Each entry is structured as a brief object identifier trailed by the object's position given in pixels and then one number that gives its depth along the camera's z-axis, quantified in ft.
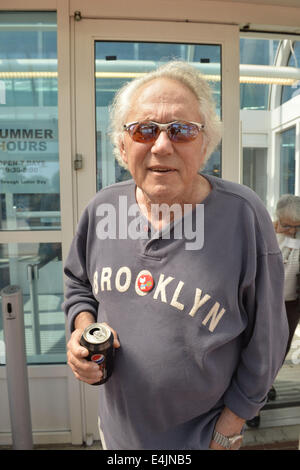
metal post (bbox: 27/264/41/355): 8.23
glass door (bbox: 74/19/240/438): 7.32
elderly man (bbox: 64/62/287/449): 3.29
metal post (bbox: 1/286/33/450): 7.00
